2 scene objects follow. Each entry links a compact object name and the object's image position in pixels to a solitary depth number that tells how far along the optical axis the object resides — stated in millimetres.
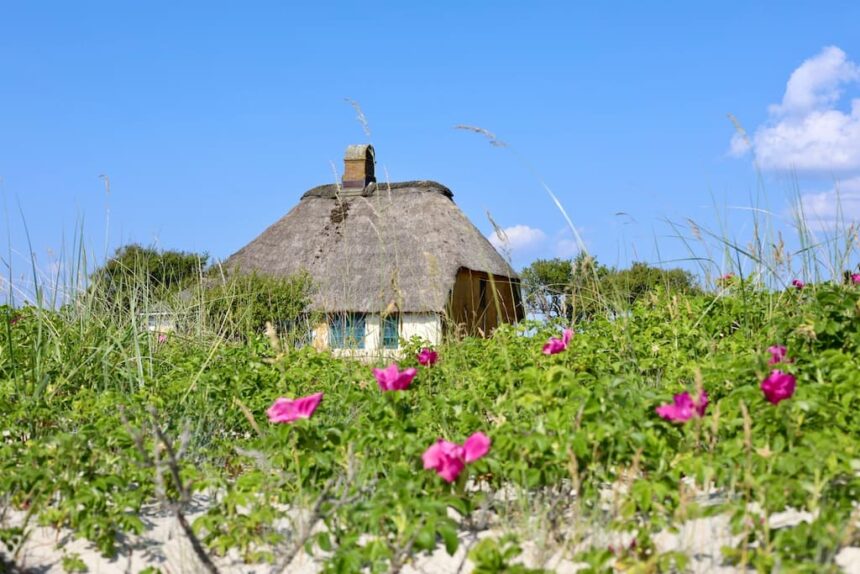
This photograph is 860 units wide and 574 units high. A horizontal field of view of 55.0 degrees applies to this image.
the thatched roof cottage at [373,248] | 18031
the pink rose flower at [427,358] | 3549
